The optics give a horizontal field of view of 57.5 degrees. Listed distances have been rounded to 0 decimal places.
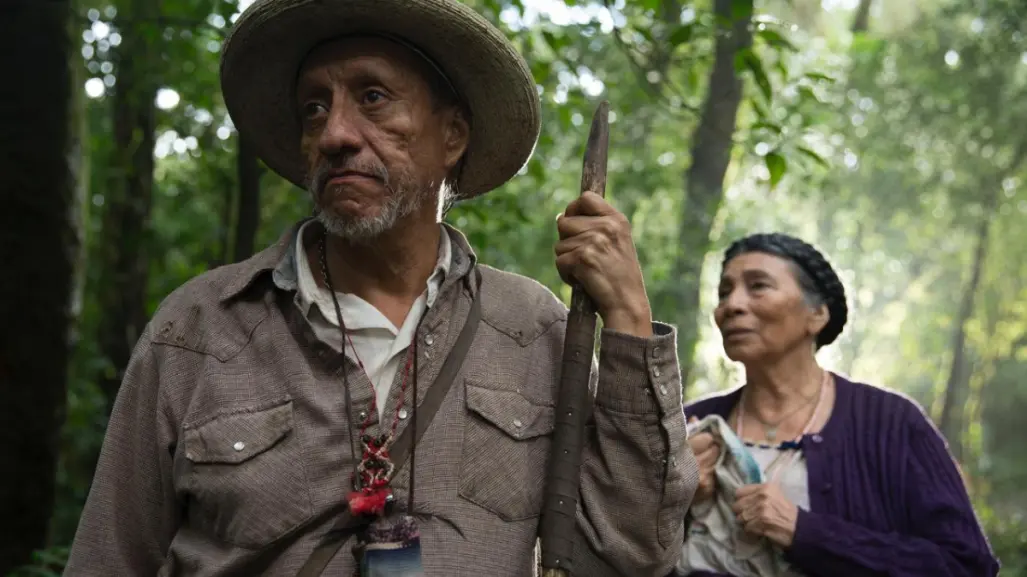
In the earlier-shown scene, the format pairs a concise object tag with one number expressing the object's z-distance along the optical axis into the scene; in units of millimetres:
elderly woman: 3295
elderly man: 2240
